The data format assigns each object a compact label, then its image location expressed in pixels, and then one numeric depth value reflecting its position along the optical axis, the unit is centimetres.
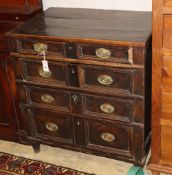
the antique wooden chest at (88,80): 193
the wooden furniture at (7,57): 234
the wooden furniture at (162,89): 171
